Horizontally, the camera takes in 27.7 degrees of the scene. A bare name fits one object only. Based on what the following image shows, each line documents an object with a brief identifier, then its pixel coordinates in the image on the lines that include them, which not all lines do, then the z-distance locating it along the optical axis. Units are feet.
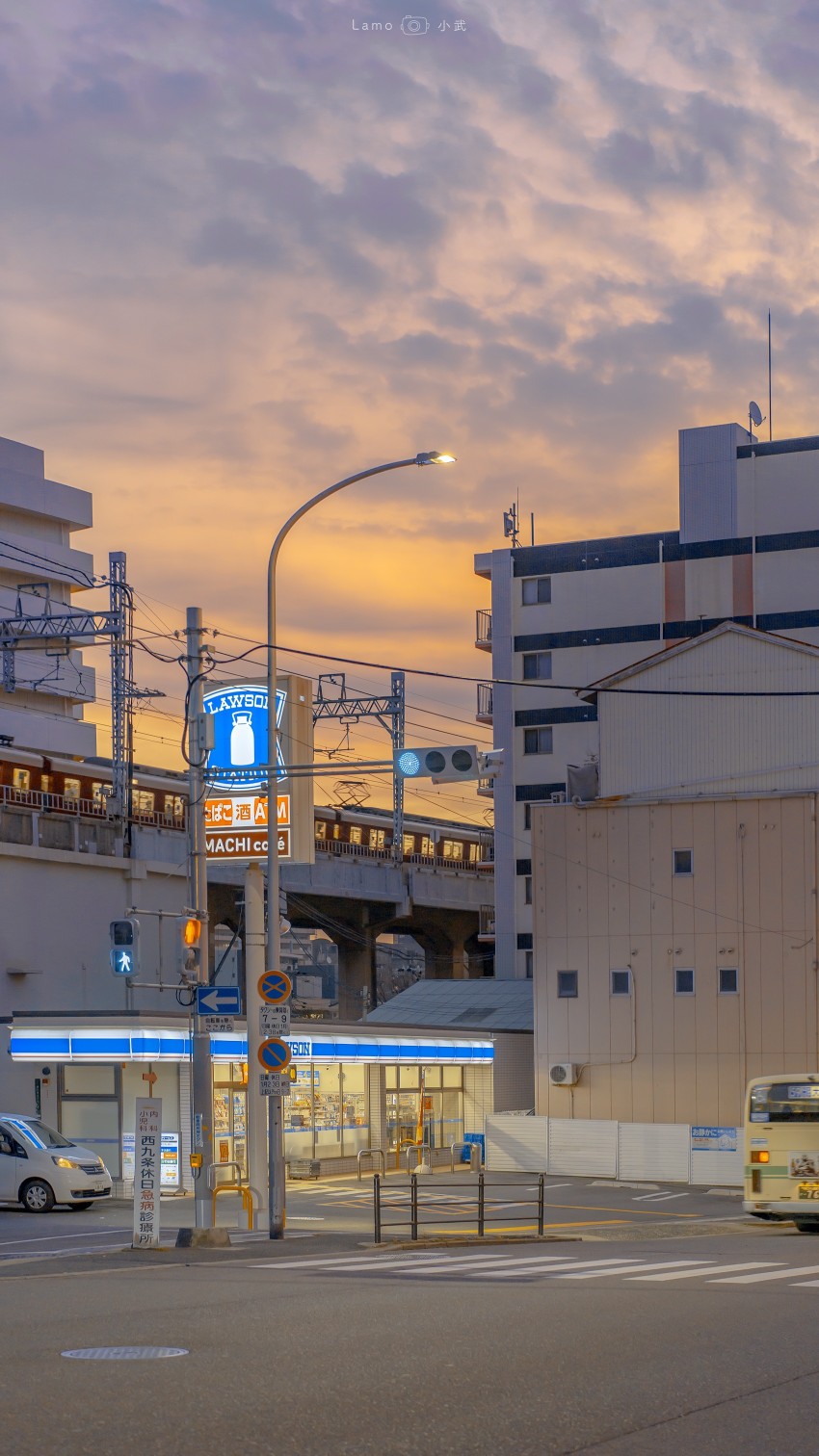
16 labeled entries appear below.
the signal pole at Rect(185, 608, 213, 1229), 73.15
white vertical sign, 68.54
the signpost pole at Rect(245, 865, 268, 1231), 83.82
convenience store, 112.47
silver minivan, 100.32
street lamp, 74.95
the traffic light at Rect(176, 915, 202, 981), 74.64
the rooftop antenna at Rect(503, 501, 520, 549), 247.50
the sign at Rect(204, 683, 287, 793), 88.63
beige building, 131.85
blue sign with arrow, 73.31
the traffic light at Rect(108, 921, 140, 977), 83.35
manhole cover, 33.06
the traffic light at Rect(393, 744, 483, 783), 76.89
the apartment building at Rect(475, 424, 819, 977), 208.44
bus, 90.48
